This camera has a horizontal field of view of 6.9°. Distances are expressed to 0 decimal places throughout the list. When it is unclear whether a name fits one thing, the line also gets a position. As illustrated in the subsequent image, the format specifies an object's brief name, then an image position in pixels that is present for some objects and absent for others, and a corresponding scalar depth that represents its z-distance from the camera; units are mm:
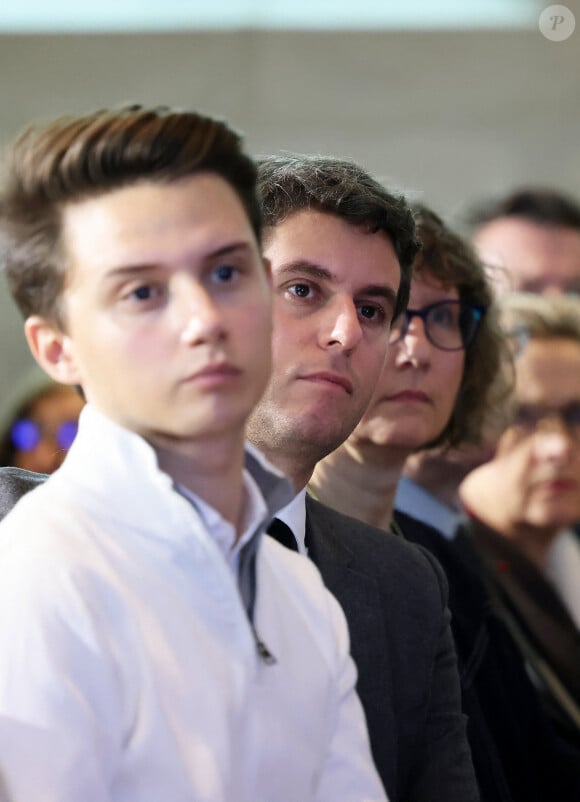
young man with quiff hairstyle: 3141
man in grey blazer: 3579
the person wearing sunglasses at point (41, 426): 7395
